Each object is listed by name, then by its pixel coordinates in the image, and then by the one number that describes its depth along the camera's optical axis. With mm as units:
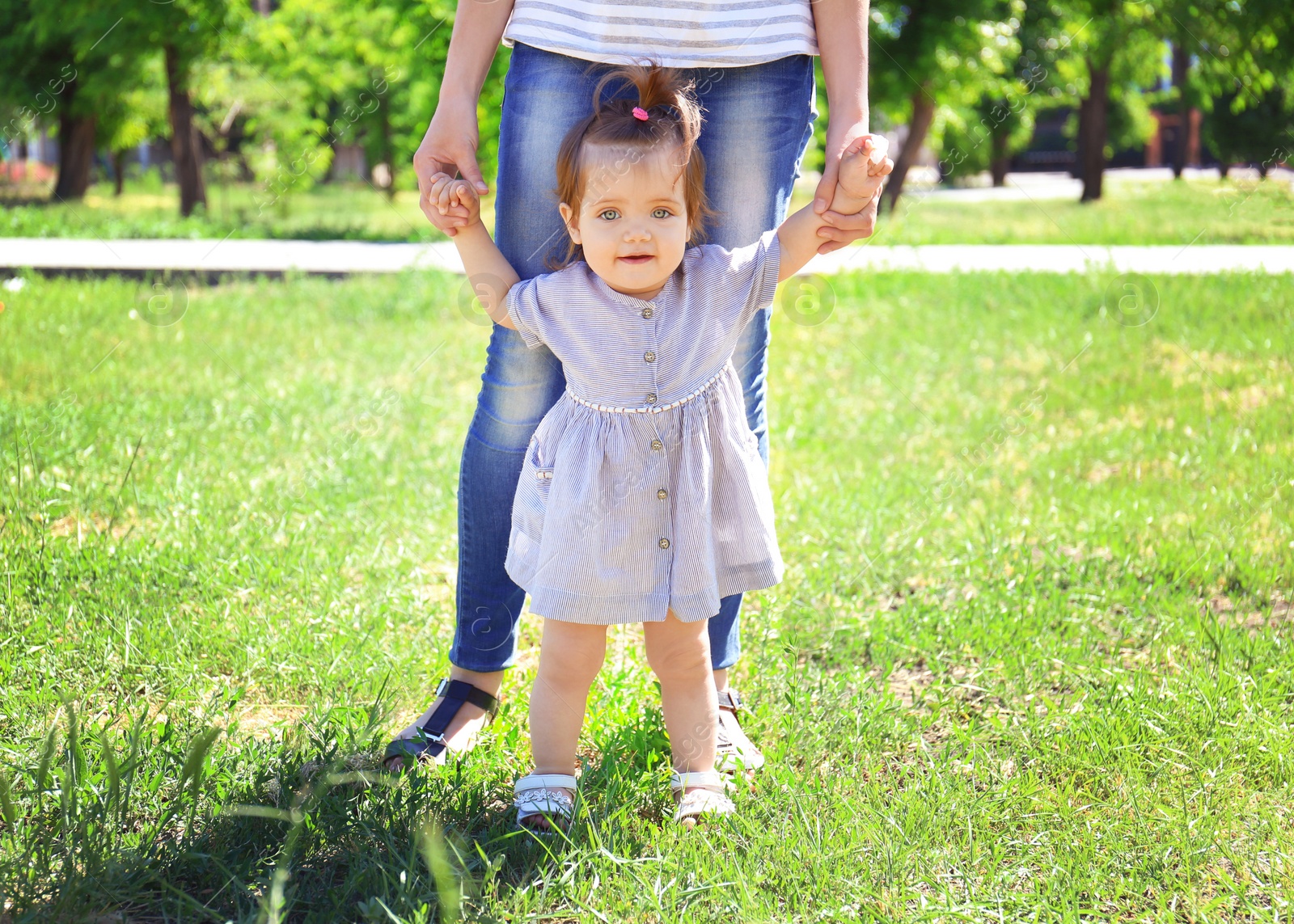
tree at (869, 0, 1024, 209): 12039
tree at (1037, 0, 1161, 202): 12445
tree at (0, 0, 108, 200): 16328
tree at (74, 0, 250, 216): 12977
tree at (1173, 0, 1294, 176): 9461
